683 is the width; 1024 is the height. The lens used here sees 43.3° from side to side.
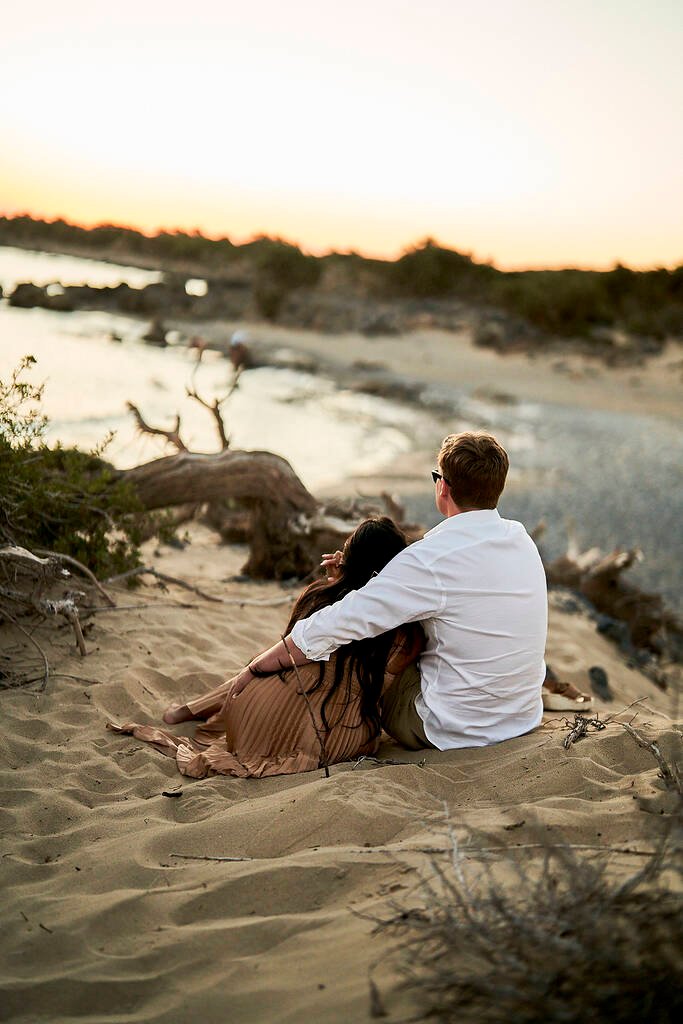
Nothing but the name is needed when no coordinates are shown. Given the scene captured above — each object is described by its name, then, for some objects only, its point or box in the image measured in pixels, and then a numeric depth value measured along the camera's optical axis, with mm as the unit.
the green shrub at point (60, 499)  5000
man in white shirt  3312
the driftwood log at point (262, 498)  6535
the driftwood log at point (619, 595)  7434
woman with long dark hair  3617
